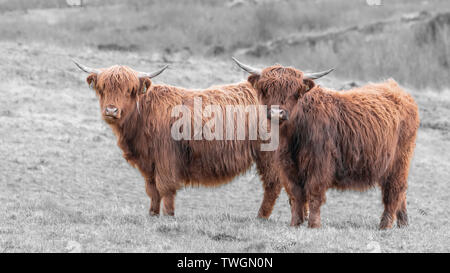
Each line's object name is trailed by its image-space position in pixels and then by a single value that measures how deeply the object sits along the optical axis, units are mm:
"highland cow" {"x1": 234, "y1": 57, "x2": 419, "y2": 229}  11914
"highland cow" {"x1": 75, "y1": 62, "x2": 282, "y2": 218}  13148
